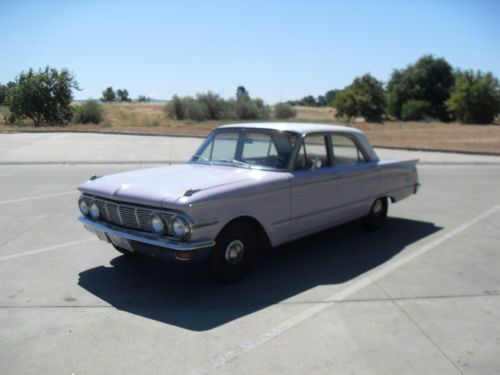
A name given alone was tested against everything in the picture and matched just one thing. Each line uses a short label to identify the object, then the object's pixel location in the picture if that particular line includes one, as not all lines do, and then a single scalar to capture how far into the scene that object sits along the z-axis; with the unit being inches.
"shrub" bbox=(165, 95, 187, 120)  1819.9
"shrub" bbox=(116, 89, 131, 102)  5217.5
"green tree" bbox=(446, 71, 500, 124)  1877.5
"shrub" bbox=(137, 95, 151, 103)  5059.1
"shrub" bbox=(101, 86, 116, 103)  4945.9
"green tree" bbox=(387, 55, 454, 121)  2409.0
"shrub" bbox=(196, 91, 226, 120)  1823.3
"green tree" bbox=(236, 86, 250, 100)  1898.4
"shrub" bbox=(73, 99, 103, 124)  1607.4
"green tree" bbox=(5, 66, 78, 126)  1464.1
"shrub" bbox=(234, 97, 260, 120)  1836.9
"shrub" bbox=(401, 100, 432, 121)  2243.2
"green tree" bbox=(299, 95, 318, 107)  6505.9
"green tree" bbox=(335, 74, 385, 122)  2210.9
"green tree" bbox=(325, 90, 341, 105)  6469.5
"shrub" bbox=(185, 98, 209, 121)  1787.6
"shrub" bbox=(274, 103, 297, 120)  2071.9
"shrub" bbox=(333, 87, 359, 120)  2208.4
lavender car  179.9
